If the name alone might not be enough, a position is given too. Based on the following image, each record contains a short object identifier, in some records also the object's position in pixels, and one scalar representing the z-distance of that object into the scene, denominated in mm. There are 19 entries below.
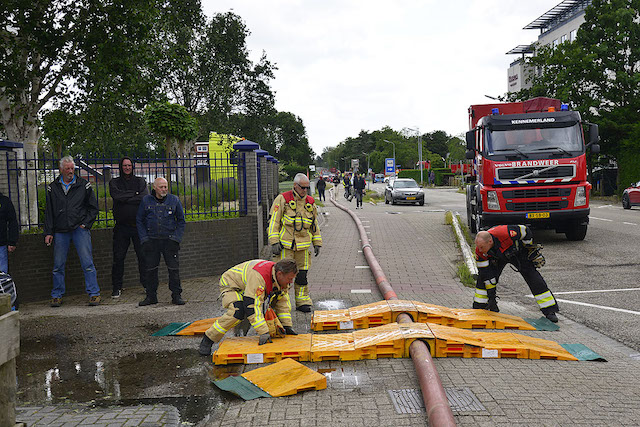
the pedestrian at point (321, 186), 32156
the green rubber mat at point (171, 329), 6258
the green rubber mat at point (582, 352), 5281
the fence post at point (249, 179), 10625
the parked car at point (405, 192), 30547
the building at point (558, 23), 54500
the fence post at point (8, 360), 3014
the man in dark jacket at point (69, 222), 7699
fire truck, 12555
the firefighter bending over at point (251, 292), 5297
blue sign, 41781
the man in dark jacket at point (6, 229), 7055
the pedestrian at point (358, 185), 28328
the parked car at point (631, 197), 23203
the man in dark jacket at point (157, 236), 7824
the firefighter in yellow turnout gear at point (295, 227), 7348
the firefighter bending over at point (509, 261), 6719
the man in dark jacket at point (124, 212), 8242
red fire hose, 3699
